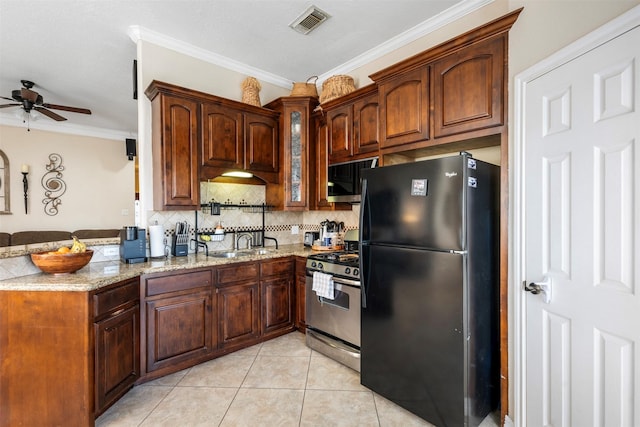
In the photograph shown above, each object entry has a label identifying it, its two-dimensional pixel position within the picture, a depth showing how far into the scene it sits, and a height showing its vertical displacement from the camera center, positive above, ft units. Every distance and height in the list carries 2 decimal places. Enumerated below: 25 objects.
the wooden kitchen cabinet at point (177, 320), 7.75 -2.94
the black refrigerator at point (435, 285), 5.70 -1.53
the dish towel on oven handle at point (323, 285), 8.67 -2.16
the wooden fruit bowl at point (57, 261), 6.45 -1.07
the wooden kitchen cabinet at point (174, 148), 8.89 +1.96
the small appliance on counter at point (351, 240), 10.54 -1.02
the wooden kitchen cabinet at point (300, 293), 10.45 -2.87
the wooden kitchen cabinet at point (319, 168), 11.16 +1.69
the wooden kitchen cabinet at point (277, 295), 10.02 -2.87
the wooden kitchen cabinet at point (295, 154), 11.34 +2.23
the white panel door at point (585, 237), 4.02 -0.41
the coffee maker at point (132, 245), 8.27 -0.92
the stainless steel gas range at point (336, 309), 8.20 -2.87
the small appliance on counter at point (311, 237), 12.13 -1.02
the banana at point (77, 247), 6.90 -0.81
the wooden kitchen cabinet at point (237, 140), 9.77 +2.52
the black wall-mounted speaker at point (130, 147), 19.38 +4.27
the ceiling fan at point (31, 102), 11.52 +4.47
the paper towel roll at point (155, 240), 8.99 -0.84
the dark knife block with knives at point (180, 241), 9.45 -0.92
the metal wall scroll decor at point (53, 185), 17.54 +1.67
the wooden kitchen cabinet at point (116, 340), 6.27 -2.93
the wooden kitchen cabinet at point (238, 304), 9.01 -2.88
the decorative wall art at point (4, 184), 16.26 +1.57
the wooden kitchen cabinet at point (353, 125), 9.19 +2.85
